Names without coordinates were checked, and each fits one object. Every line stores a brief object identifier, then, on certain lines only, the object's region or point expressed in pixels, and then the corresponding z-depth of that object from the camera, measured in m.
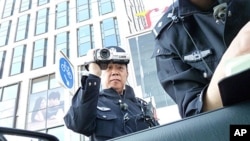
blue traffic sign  2.60
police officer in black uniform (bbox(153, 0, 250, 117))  0.62
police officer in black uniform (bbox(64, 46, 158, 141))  1.09
